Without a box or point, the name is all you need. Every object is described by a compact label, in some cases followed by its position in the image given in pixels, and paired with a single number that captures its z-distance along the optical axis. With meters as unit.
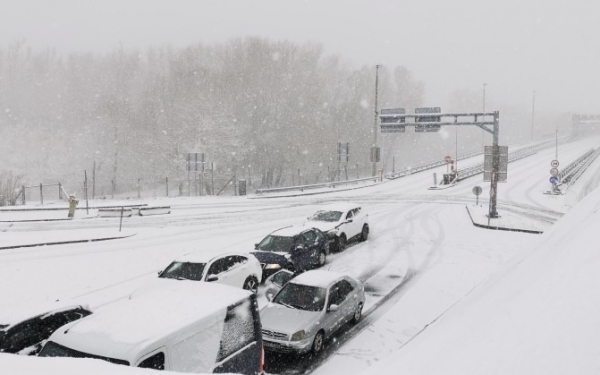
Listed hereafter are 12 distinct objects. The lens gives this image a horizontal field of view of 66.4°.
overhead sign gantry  31.69
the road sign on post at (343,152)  43.56
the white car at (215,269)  12.20
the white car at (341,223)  19.44
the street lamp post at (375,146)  44.83
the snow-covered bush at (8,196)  31.52
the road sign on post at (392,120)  34.12
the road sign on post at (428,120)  32.97
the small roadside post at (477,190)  27.03
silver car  9.79
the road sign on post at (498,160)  25.12
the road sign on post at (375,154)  44.62
